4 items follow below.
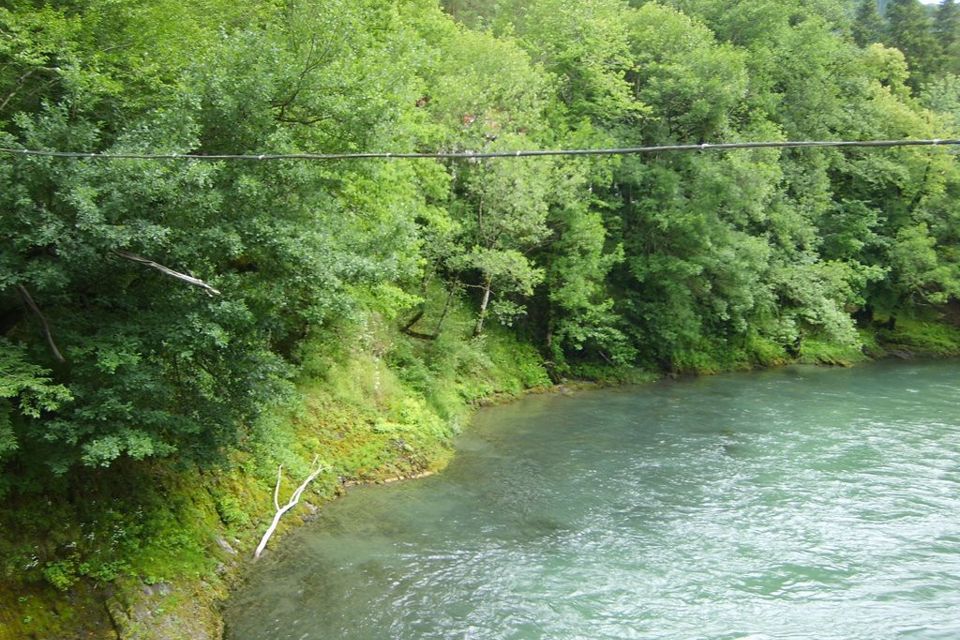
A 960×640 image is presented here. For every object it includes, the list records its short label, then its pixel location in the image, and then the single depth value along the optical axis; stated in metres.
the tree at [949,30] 50.38
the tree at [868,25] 52.88
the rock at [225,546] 10.68
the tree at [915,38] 48.47
